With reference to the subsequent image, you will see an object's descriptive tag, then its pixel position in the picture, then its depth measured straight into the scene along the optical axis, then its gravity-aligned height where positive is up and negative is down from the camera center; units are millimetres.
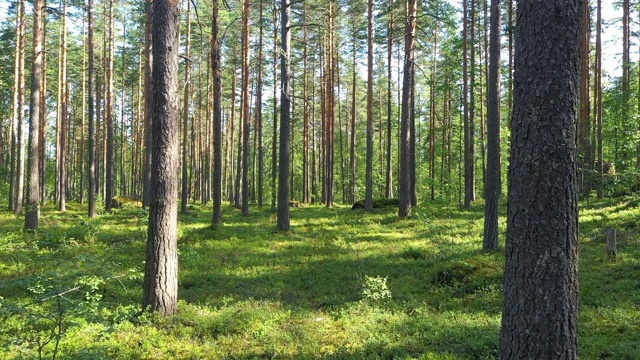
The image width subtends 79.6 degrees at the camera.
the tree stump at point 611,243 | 10023 -1627
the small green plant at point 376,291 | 8198 -2413
